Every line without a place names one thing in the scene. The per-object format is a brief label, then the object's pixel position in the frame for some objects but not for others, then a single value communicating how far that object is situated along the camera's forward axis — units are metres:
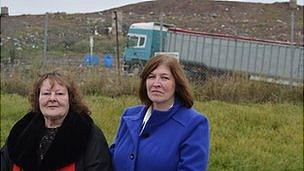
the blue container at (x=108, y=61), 14.59
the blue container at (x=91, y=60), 15.09
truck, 15.20
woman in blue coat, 3.13
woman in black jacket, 3.25
